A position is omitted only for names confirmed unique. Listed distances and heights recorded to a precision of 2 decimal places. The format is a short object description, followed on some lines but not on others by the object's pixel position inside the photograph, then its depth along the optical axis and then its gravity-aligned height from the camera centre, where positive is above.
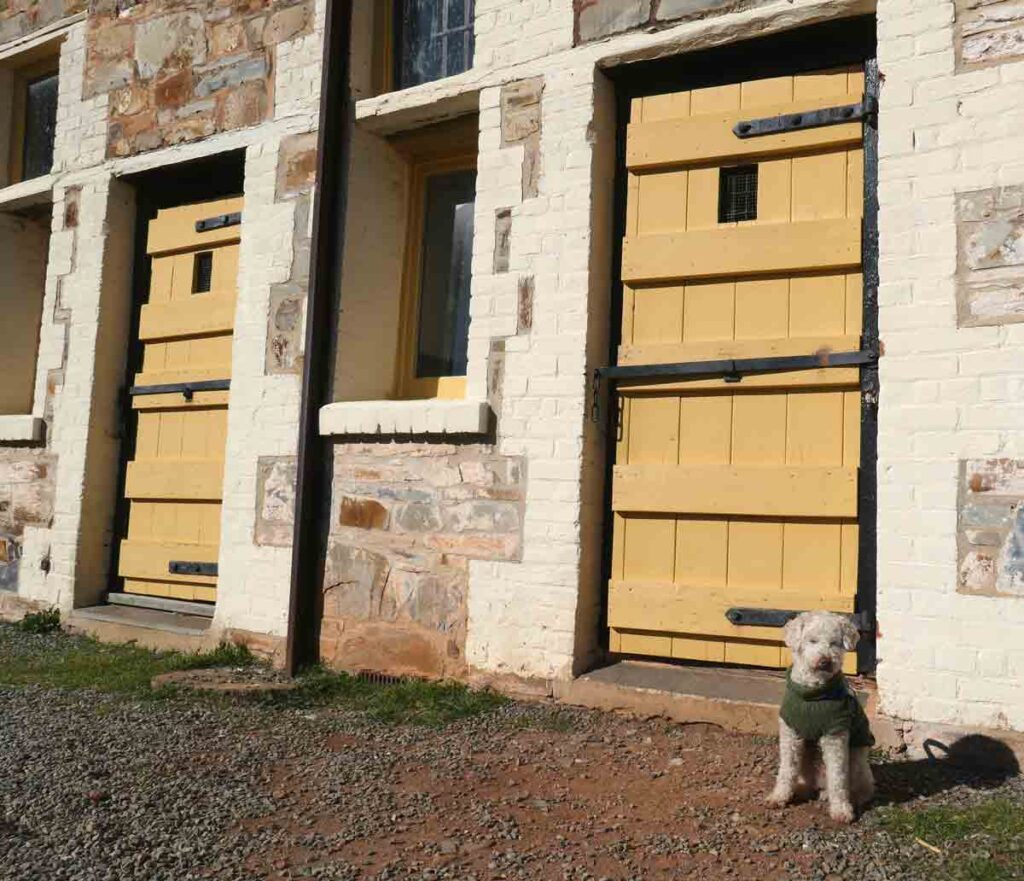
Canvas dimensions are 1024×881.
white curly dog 2.80 -0.59
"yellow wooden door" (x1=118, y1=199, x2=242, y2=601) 5.73 +0.59
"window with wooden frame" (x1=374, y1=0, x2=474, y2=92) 5.23 +2.71
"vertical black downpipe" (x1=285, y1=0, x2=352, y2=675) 4.91 +0.97
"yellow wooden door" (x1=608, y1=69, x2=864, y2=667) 3.99 +0.64
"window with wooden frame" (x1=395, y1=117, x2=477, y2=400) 5.18 +1.41
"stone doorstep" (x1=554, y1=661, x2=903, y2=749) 3.72 -0.73
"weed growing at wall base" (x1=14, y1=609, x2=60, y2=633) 5.95 -0.85
